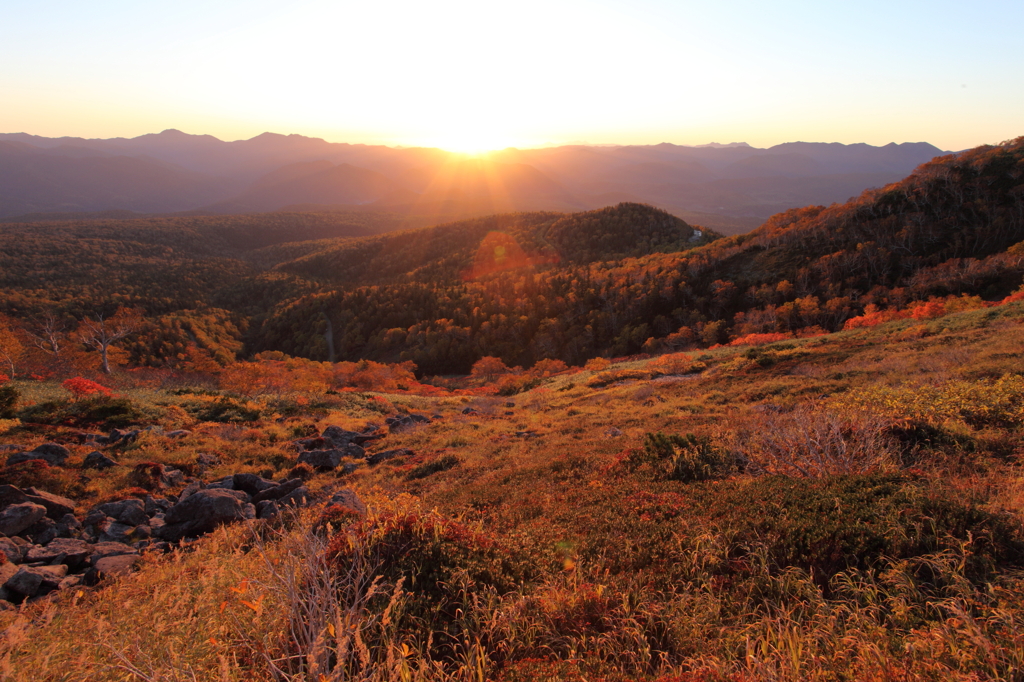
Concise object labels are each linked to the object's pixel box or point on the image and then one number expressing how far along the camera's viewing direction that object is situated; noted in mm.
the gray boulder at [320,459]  11914
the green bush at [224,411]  16484
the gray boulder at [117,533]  7348
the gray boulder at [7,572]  5629
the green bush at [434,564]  3260
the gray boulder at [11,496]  7473
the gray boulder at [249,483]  9617
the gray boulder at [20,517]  6879
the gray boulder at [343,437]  14400
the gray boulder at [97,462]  10055
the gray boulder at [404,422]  17009
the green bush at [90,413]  13062
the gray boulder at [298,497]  8595
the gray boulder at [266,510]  8164
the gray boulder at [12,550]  6258
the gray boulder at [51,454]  9709
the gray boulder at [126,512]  7953
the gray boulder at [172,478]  9961
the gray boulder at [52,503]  7746
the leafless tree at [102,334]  28191
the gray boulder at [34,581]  5555
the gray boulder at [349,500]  6520
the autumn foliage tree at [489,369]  57094
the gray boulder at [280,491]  9039
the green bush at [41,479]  8602
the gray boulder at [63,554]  6375
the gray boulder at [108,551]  6684
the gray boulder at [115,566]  6137
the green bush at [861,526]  3455
